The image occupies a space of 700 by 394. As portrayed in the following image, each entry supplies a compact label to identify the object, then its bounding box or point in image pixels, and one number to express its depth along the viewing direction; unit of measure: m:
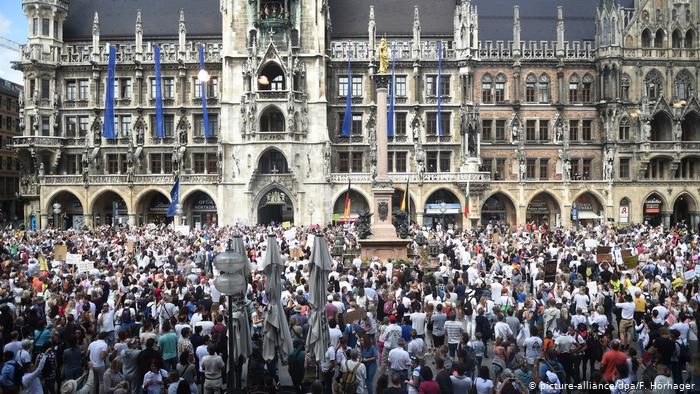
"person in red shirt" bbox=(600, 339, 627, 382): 12.41
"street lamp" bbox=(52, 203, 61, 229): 57.52
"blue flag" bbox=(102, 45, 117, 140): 53.94
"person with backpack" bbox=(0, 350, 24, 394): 12.02
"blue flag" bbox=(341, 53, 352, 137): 56.34
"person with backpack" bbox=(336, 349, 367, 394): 12.19
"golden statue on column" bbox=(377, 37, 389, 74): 35.78
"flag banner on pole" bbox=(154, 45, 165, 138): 55.38
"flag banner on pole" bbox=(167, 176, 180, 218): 44.66
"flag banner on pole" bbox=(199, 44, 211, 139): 53.44
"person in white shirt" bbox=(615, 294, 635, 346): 16.00
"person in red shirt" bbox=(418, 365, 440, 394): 11.02
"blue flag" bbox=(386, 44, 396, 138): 57.81
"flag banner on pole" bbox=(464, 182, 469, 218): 54.15
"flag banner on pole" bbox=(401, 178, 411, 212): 45.83
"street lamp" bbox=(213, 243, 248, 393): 11.66
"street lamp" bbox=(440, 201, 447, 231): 58.16
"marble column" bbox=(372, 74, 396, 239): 35.19
